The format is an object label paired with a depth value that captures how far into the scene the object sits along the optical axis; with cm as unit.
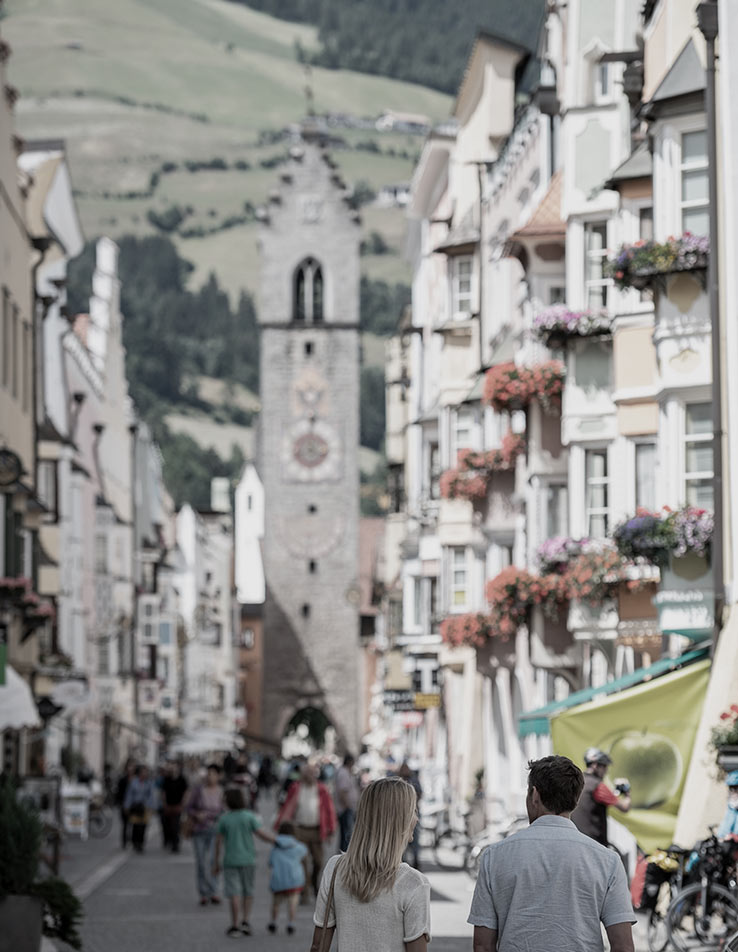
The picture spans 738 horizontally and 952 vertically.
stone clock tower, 10494
